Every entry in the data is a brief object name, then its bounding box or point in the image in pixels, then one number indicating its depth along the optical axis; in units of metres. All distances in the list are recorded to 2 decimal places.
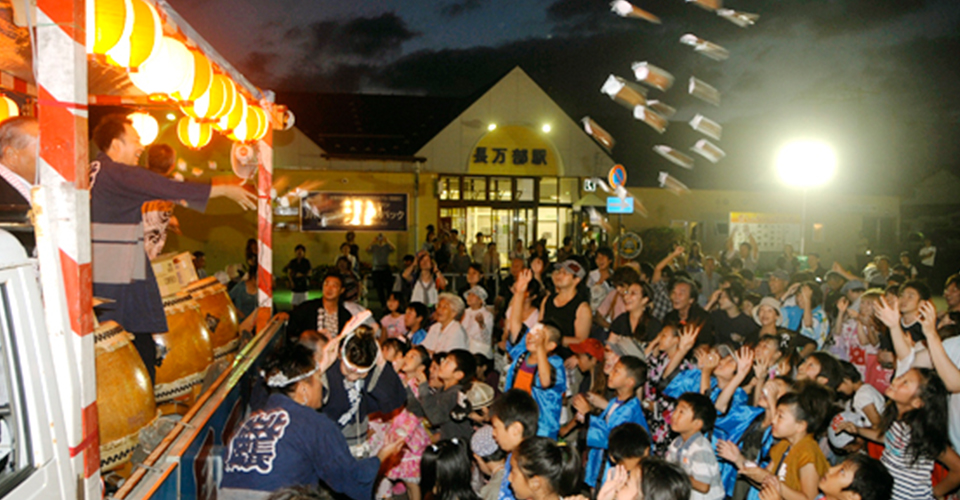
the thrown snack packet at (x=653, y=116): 10.97
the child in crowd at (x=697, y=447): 4.04
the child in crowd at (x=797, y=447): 3.86
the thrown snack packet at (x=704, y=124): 9.92
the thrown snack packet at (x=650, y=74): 8.70
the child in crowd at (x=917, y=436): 4.01
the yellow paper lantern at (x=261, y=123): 6.40
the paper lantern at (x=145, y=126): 5.97
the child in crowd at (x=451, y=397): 5.02
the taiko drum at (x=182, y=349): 4.23
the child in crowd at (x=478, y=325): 7.47
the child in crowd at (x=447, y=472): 3.97
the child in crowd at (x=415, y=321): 7.80
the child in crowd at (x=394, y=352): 5.80
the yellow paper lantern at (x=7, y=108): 4.49
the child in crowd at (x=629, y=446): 3.86
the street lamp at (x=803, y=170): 15.79
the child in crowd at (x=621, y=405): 4.72
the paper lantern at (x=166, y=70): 3.79
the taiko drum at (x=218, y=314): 5.26
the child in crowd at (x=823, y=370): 5.05
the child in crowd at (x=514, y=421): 4.04
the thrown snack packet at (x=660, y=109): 10.12
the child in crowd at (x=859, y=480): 3.31
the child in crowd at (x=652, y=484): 3.18
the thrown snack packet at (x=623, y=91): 8.77
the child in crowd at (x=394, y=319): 8.30
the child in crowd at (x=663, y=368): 5.07
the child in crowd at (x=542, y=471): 3.26
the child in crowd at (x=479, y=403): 4.84
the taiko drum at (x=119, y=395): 2.91
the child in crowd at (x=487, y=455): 4.21
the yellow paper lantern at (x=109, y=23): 2.96
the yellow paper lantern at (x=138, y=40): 3.22
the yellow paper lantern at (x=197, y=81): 4.27
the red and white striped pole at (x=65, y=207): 2.08
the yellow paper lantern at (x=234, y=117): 5.53
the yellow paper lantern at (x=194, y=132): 6.50
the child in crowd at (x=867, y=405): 4.73
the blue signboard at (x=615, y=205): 22.39
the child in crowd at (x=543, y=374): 5.07
